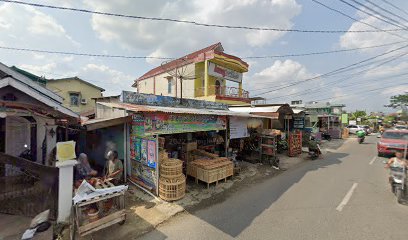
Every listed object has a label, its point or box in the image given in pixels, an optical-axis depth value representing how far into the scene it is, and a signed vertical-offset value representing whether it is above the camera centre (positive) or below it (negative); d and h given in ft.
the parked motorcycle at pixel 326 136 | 82.40 -6.96
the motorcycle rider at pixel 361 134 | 69.56 -5.26
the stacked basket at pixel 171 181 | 20.57 -6.85
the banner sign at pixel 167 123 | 21.75 -0.65
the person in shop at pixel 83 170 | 22.27 -6.22
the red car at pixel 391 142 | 40.86 -4.73
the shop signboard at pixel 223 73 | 61.05 +15.77
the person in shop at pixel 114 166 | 22.25 -5.68
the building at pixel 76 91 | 63.00 +9.12
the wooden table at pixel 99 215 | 13.50 -7.59
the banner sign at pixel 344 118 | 122.32 +1.19
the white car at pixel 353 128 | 103.45 -4.59
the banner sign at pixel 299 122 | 55.91 -0.77
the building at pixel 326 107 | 113.70 +8.37
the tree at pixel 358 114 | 169.62 +5.35
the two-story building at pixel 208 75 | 58.90 +14.95
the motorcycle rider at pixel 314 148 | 44.21 -6.51
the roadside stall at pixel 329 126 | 87.74 -3.25
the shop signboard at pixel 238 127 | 34.32 -1.60
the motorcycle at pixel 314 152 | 43.31 -7.53
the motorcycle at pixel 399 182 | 19.94 -6.53
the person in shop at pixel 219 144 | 34.44 -4.87
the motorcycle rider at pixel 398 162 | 20.91 -4.65
